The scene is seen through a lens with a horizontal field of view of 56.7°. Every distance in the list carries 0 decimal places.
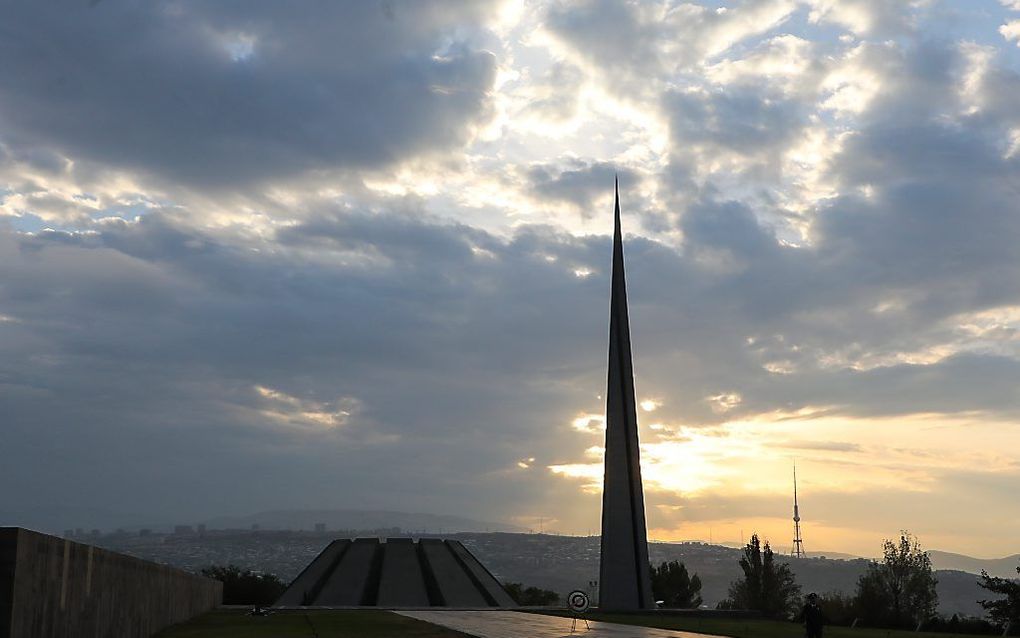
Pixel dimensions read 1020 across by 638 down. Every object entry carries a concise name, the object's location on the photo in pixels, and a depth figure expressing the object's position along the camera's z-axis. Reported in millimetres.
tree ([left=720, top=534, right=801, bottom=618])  76000
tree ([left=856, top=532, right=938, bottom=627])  71000
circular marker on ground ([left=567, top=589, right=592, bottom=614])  32841
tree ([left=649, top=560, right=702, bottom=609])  80500
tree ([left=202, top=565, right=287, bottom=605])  86250
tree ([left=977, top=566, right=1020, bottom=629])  41625
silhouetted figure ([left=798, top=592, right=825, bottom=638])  23719
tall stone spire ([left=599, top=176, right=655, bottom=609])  52656
